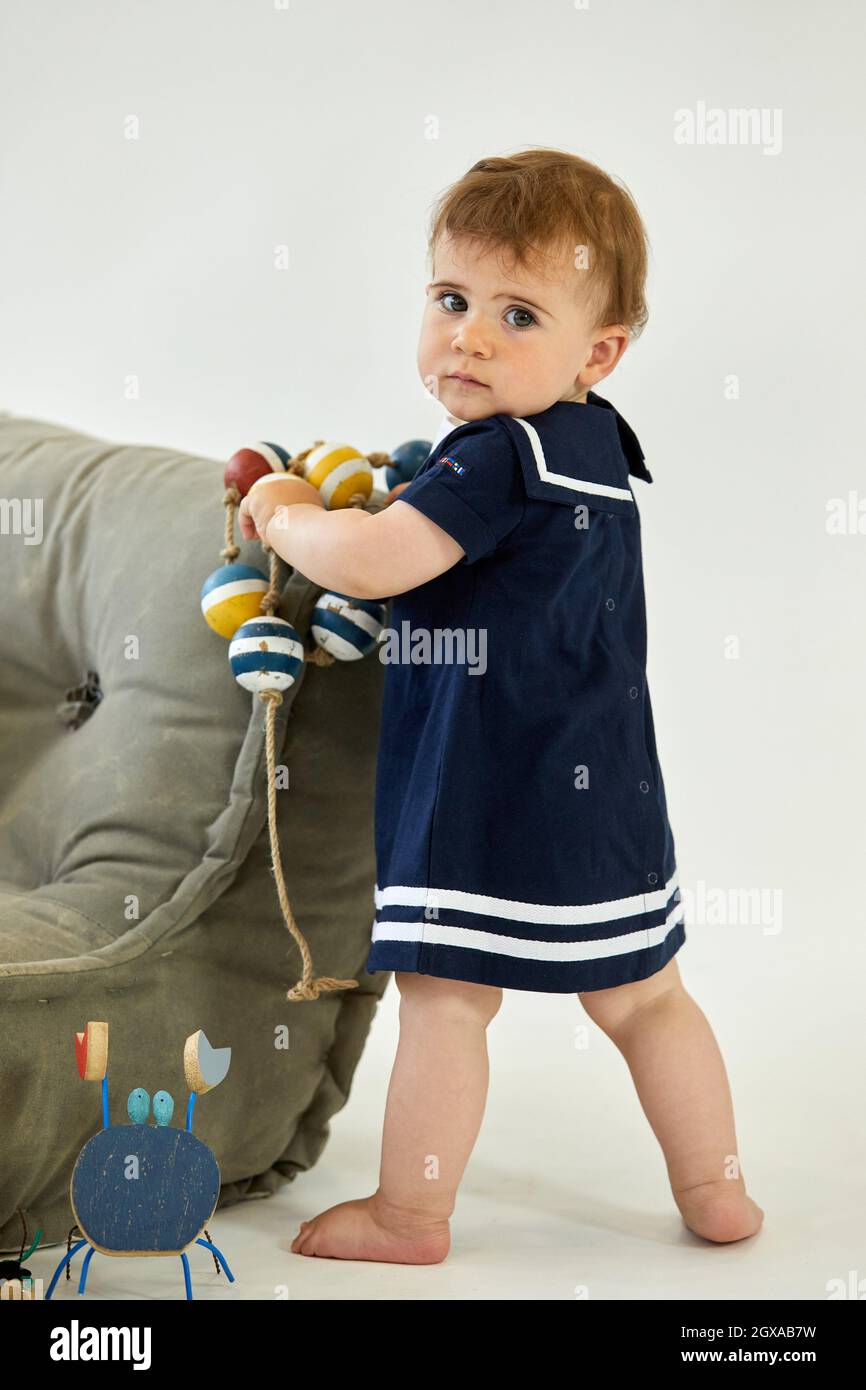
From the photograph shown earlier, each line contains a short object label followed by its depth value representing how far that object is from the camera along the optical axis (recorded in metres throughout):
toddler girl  1.38
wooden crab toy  1.25
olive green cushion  1.40
